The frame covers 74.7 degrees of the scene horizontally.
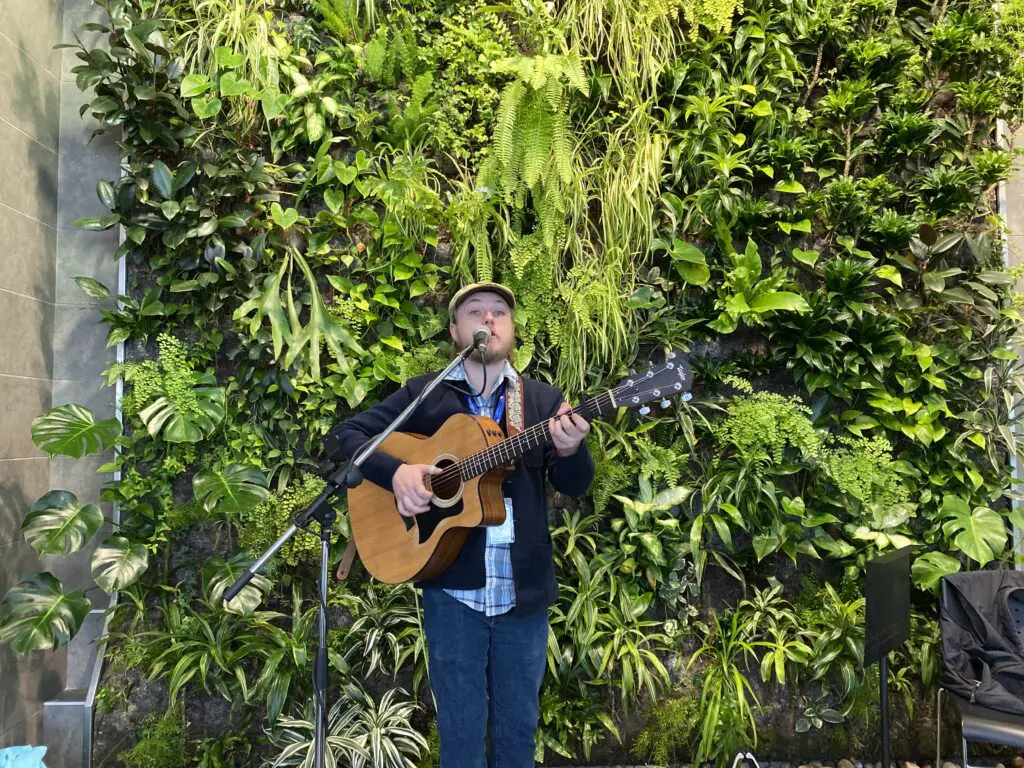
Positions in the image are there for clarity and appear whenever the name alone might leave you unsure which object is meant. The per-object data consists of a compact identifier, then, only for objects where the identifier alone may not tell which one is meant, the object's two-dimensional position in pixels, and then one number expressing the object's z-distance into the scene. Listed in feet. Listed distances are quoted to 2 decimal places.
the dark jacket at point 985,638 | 7.60
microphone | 5.69
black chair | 7.07
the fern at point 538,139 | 8.74
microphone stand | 5.54
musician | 6.19
